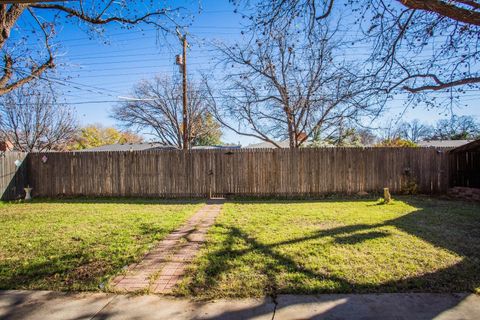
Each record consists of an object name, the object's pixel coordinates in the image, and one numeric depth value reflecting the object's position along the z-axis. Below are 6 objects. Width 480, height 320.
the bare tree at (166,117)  25.48
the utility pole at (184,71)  12.56
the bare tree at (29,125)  17.56
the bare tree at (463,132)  25.16
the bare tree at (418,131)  42.18
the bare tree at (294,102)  12.84
